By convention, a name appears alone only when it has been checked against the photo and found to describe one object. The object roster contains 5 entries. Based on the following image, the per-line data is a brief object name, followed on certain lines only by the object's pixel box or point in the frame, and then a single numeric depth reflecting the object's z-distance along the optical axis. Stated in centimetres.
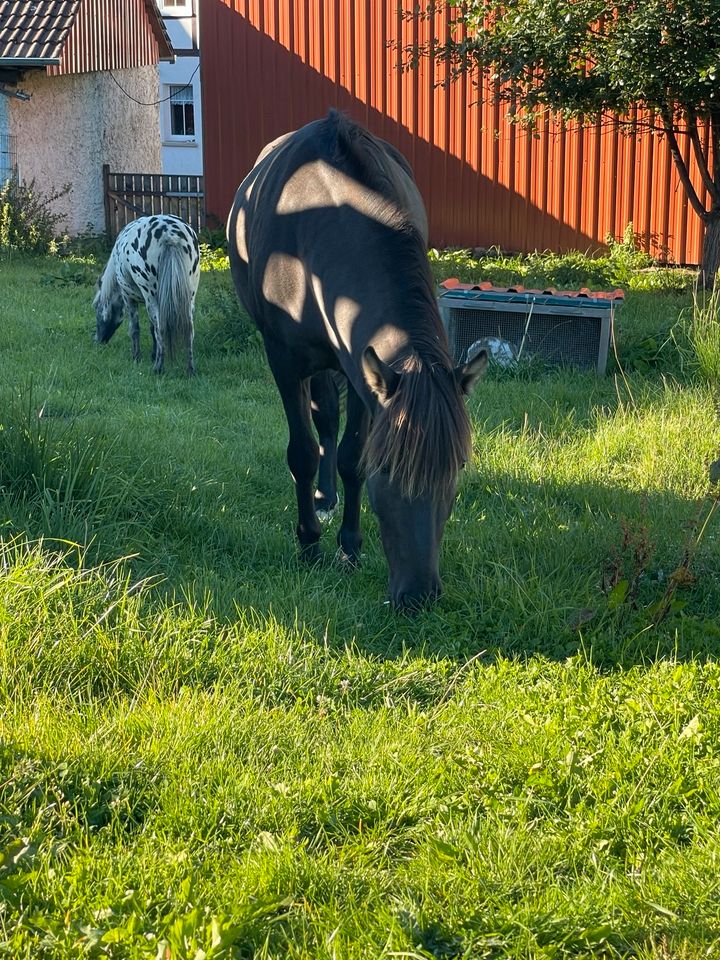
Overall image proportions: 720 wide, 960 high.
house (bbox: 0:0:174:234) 1697
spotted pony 887
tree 912
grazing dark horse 355
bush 1585
